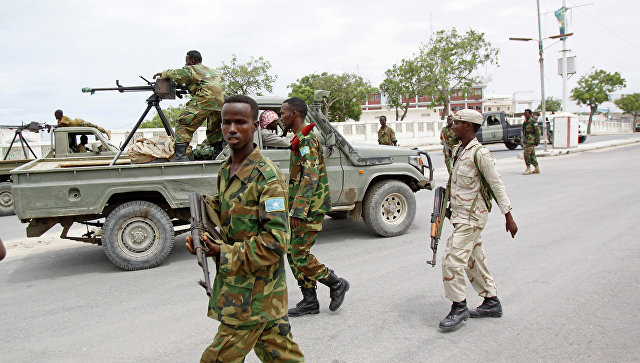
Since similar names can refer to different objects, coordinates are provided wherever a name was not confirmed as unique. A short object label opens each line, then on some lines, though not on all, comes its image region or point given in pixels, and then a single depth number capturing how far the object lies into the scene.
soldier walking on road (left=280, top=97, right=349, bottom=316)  3.57
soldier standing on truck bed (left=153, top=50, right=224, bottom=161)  5.43
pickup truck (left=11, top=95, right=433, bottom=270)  4.90
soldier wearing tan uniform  3.44
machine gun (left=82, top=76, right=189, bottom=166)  5.46
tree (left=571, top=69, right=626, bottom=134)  54.50
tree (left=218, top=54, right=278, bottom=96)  37.09
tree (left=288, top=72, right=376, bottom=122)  47.41
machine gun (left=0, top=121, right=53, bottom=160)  10.74
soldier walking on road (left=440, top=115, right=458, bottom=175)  11.46
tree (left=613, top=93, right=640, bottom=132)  67.38
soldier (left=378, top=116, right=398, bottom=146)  12.63
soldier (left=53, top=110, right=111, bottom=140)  9.73
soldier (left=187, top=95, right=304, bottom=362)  1.94
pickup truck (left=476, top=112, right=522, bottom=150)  24.98
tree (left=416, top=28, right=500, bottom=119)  42.34
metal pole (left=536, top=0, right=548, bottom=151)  19.86
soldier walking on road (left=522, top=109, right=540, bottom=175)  13.04
